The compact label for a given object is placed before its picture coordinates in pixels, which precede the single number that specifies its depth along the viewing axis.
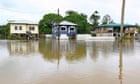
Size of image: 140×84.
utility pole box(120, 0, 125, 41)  13.34
